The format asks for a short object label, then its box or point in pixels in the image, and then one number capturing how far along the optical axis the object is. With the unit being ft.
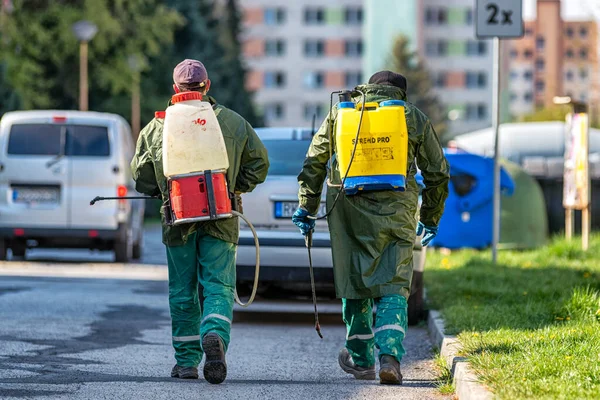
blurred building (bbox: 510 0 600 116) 597.11
